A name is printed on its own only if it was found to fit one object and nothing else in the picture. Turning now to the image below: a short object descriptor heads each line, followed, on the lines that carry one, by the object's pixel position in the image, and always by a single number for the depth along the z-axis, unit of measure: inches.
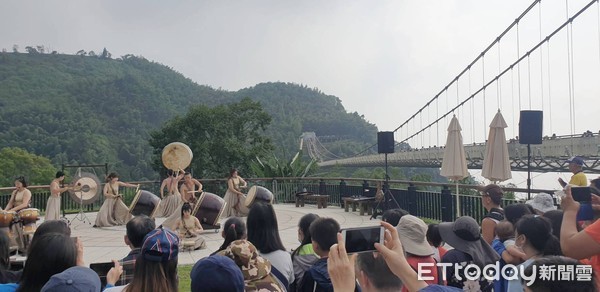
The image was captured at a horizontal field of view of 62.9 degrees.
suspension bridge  869.8
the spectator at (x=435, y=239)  147.2
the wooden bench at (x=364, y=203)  517.3
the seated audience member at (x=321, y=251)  109.4
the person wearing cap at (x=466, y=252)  126.6
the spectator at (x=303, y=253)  132.1
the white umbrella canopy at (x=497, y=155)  334.3
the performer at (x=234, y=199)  507.8
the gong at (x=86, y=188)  489.7
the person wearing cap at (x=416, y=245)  114.1
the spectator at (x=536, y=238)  110.3
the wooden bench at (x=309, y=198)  616.9
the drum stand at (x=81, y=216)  490.8
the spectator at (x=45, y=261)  92.5
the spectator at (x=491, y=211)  169.3
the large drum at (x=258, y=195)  480.4
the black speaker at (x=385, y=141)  462.9
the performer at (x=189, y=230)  341.7
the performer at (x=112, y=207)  473.1
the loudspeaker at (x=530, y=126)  313.1
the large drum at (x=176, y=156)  499.8
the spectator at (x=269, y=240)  126.6
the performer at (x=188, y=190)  458.8
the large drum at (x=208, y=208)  420.8
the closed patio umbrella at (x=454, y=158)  366.9
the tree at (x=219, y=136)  1194.0
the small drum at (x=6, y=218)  313.3
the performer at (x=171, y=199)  485.1
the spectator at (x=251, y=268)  97.3
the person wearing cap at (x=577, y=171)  241.0
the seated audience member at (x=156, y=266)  87.7
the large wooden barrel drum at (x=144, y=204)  453.4
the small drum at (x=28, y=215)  327.9
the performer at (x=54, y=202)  417.7
